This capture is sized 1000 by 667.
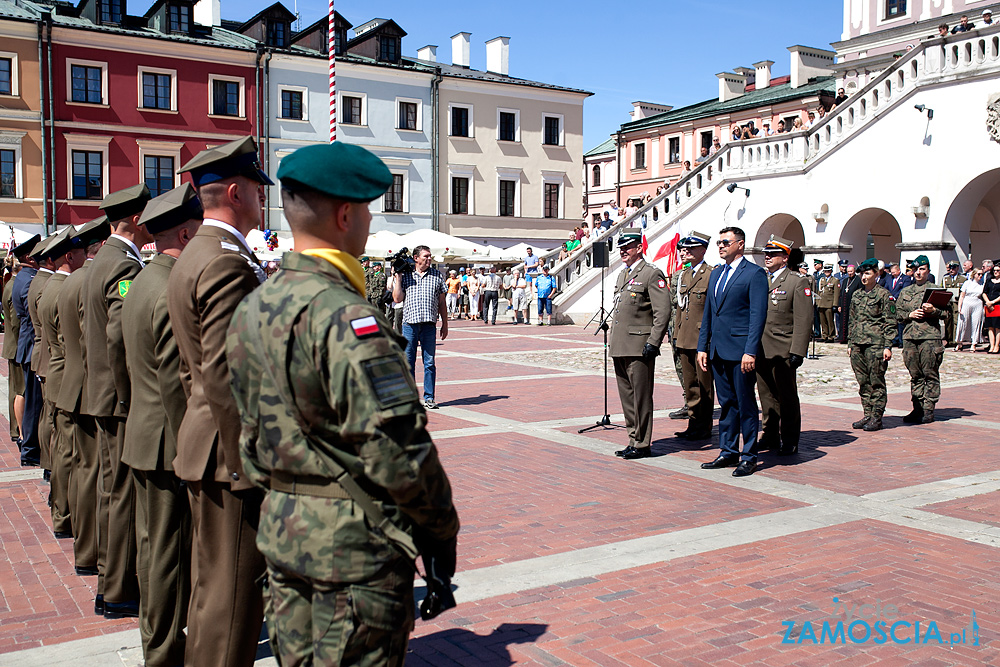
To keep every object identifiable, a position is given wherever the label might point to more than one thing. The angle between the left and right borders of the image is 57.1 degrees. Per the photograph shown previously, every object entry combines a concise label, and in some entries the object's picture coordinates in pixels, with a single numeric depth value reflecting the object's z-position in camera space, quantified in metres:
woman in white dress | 20.22
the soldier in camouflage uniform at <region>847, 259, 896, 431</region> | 10.22
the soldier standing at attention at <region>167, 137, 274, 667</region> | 3.27
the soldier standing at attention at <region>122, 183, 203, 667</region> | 3.94
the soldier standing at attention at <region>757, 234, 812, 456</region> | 8.88
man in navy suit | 8.01
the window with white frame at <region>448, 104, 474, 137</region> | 44.00
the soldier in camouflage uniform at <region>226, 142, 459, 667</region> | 2.35
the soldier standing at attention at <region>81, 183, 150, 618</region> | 4.64
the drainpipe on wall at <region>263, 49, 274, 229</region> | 39.09
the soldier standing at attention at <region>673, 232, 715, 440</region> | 9.63
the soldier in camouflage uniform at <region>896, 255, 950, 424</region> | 10.66
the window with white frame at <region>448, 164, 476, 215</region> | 44.25
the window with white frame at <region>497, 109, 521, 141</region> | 45.16
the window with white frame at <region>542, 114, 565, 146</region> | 46.59
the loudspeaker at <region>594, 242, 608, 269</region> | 12.23
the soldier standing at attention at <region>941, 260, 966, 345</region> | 20.77
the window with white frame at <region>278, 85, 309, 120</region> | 39.91
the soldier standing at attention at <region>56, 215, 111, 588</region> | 5.39
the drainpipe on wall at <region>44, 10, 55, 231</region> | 35.38
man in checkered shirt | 12.07
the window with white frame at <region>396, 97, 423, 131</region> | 42.75
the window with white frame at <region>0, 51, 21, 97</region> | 34.50
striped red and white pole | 9.86
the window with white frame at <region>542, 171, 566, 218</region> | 46.88
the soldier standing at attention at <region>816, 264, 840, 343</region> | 22.14
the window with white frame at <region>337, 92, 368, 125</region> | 41.53
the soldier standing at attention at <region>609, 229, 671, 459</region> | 8.63
